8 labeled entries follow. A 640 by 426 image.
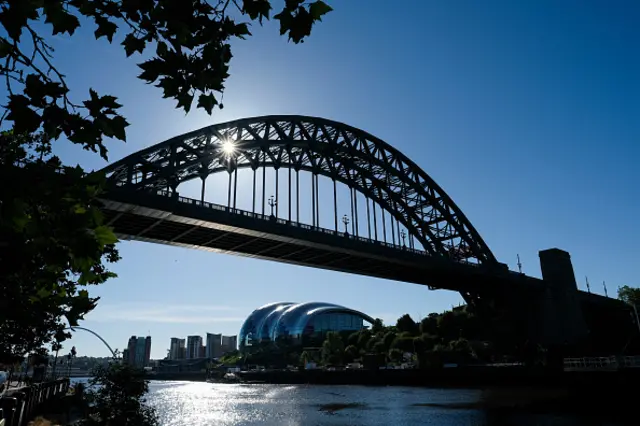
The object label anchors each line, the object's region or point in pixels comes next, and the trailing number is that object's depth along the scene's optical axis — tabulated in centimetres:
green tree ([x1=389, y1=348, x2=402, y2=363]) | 9078
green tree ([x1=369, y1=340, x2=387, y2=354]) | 9944
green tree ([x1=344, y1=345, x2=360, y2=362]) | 10981
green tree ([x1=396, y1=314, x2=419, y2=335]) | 9912
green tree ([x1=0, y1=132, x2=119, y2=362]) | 277
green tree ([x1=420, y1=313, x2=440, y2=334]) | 9072
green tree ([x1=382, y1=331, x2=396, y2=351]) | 9856
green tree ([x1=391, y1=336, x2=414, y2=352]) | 9106
